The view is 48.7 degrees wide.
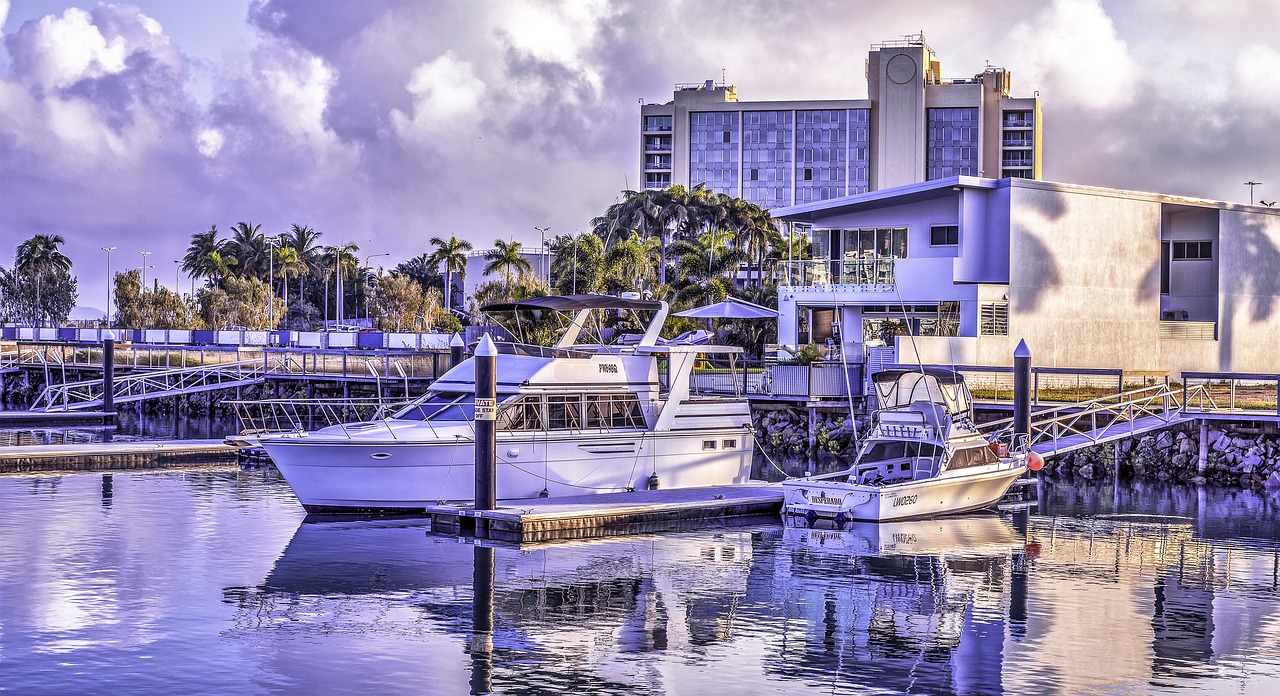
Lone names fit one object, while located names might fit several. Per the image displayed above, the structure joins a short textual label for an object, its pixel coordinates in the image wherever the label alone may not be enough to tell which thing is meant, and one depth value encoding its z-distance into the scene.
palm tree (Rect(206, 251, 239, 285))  133.88
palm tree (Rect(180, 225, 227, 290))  139.75
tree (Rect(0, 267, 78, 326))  146.38
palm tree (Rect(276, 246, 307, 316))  134.38
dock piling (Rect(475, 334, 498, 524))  27.98
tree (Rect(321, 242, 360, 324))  137.12
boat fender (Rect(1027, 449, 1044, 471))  34.94
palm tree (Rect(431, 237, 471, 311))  100.69
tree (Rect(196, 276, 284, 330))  119.38
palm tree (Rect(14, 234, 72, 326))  147.62
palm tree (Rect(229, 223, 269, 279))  138.50
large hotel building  141.88
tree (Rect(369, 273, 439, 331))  121.75
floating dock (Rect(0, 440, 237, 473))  40.56
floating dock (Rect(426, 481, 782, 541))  28.06
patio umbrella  51.62
